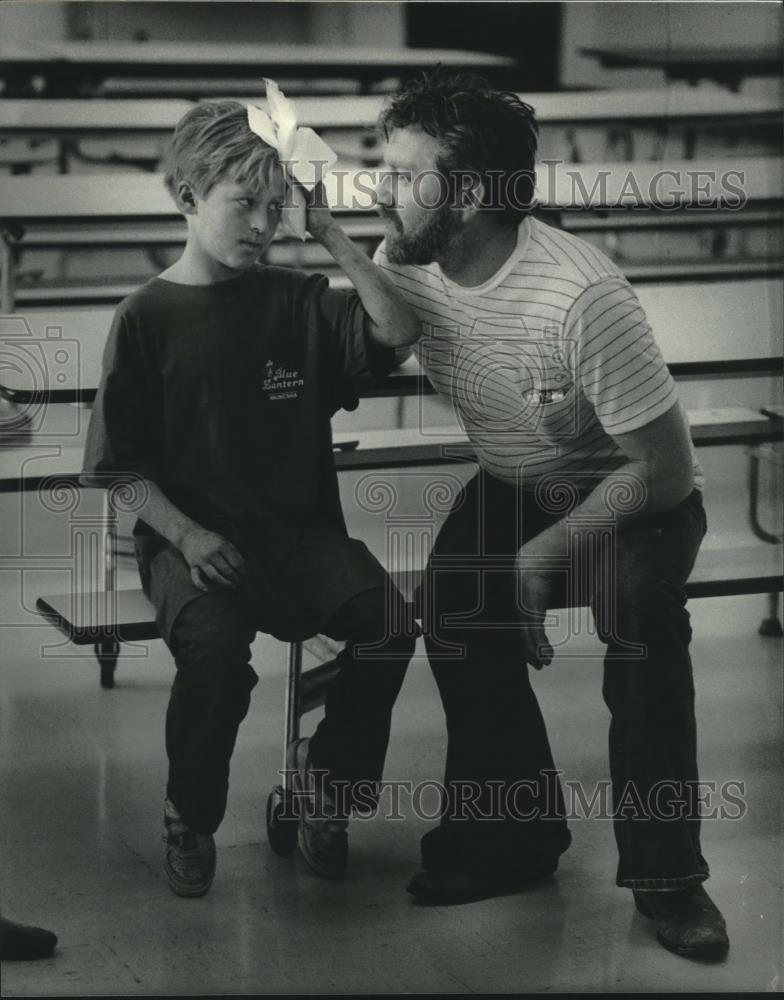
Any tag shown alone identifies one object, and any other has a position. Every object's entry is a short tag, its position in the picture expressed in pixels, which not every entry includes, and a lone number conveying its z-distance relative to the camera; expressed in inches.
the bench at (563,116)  202.8
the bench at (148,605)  205.9
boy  194.9
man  197.9
